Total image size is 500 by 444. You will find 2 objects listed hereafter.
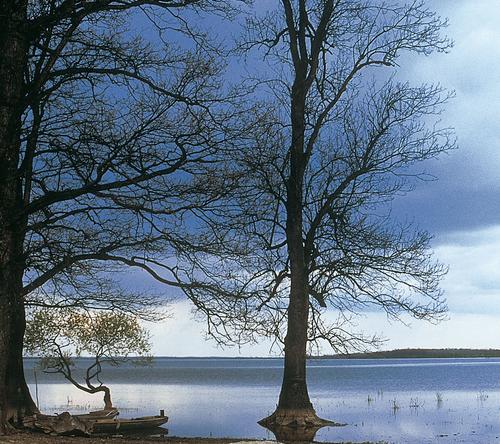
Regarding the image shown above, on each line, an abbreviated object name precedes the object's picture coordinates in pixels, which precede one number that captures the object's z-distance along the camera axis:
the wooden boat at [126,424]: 30.62
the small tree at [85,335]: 33.56
